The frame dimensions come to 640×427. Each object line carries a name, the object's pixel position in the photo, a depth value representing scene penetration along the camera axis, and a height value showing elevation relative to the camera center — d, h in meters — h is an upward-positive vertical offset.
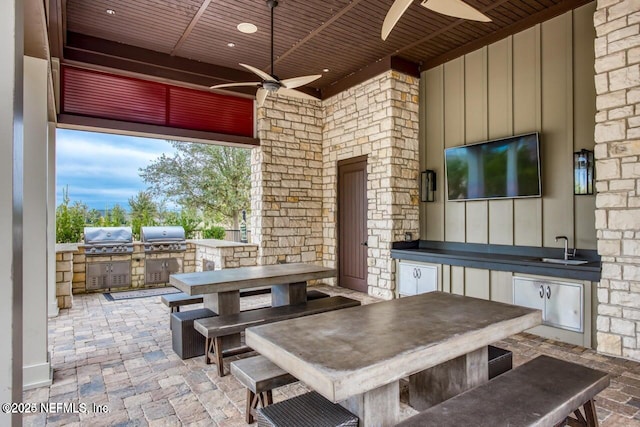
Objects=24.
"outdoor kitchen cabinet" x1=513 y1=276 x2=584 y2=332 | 3.69 -0.92
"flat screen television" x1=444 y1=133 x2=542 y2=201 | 4.46 +0.57
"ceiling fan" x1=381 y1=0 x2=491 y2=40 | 2.78 +1.58
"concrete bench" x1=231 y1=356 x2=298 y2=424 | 2.10 -0.94
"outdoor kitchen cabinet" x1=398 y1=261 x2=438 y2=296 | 5.20 -0.93
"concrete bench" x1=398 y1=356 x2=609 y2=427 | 1.66 -0.92
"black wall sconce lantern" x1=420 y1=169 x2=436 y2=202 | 5.72 +0.43
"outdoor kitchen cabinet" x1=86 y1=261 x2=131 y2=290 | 6.42 -1.04
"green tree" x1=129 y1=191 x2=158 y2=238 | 11.11 +0.32
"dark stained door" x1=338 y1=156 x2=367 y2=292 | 6.32 -0.17
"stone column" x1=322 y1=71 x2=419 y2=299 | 5.65 +0.87
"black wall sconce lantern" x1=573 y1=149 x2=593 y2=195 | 3.91 +0.42
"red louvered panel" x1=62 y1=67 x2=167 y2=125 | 5.09 +1.72
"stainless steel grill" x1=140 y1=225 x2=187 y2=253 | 6.95 -0.44
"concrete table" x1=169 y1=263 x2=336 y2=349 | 3.38 -0.65
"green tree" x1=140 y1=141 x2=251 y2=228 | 10.91 +1.12
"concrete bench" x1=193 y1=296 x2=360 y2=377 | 3.05 -0.92
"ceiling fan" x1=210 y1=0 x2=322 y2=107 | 4.08 +1.53
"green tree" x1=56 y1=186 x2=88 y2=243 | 6.98 -0.15
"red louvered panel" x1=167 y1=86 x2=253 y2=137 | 5.83 +1.70
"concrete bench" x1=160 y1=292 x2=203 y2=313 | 3.97 -0.92
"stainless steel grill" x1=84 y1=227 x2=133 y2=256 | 6.42 -0.44
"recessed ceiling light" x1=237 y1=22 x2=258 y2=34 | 4.60 +2.36
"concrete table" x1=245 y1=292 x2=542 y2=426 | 1.55 -0.63
